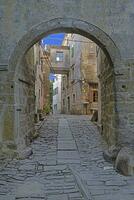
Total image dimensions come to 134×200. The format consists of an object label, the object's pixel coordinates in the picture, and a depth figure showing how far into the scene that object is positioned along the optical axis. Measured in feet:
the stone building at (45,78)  81.51
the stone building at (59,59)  99.56
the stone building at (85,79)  74.08
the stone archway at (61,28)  22.16
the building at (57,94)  133.28
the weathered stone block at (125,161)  17.57
